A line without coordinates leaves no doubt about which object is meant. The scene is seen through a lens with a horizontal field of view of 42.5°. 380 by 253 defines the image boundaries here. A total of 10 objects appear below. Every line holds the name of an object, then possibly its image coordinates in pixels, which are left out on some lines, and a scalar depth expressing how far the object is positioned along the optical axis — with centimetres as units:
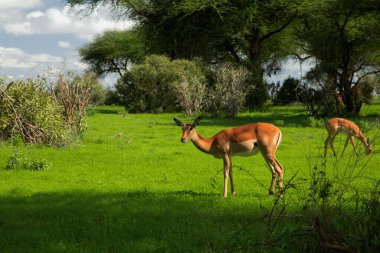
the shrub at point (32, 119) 1727
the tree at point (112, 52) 6450
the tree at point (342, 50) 3167
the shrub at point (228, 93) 3381
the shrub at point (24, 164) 1339
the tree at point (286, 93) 4788
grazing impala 1630
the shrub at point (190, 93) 3597
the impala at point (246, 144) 994
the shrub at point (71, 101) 2083
